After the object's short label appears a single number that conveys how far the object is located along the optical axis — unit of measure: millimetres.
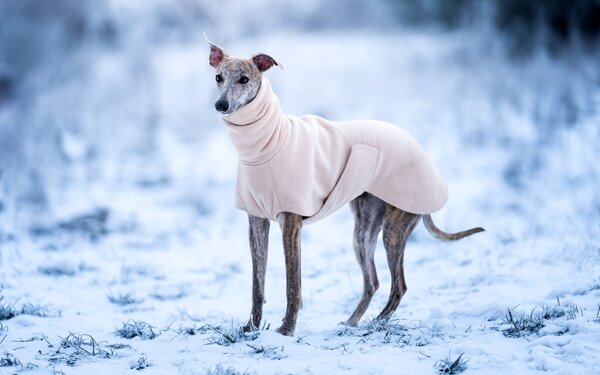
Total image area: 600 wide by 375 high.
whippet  3730
